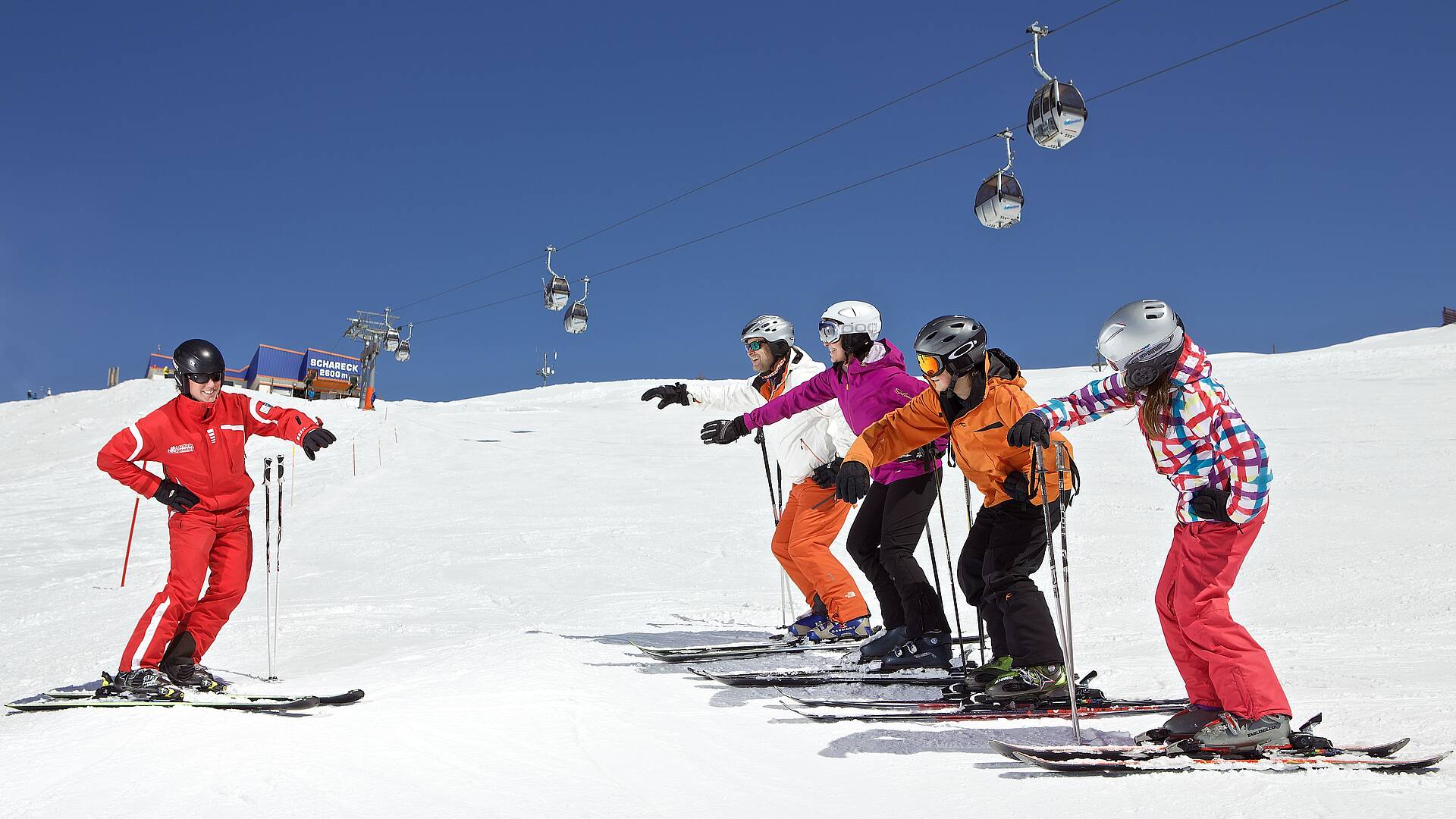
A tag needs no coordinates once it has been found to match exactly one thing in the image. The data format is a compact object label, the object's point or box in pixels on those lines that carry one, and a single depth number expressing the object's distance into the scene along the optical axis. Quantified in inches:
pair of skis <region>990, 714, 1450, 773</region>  120.2
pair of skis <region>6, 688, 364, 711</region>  165.2
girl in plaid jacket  126.4
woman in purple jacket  201.5
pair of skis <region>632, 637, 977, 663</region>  223.8
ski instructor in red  192.7
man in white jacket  232.4
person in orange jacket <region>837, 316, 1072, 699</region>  163.5
